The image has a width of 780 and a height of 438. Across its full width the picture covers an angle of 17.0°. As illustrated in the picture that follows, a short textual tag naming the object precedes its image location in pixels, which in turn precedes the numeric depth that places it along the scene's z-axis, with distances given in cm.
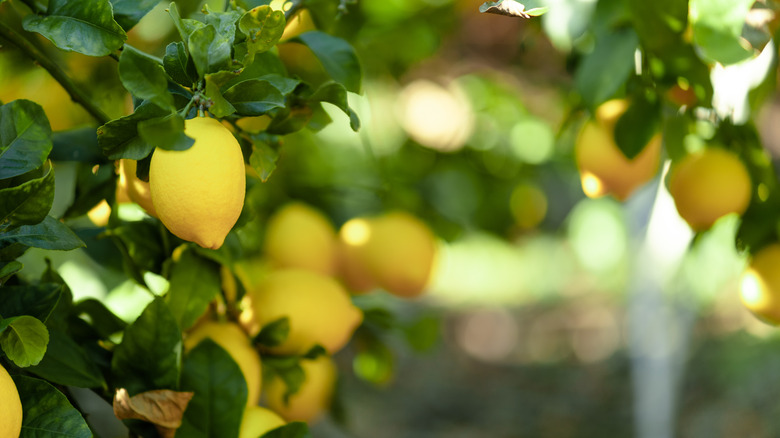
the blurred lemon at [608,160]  232
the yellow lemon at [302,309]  225
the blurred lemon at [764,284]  234
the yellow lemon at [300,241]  248
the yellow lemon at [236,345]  220
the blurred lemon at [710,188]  231
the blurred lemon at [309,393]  229
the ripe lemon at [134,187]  209
